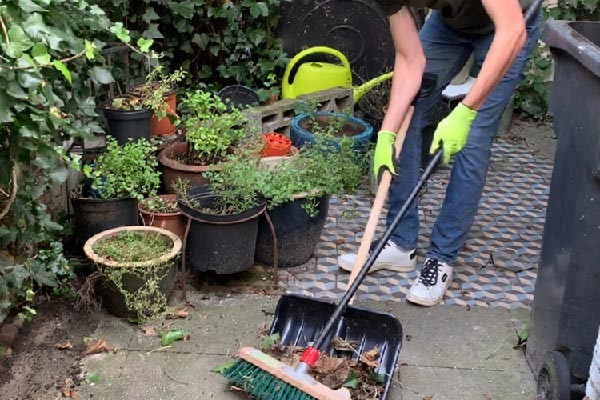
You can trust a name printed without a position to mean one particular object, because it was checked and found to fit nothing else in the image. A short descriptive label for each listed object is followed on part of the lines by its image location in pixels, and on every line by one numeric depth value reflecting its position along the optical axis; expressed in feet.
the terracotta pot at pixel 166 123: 13.54
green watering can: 16.72
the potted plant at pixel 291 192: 10.94
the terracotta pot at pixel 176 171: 11.95
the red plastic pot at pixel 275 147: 13.17
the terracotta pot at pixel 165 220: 11.28
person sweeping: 8.72
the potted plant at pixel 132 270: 9.56
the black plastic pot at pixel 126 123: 12.12
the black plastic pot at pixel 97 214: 10.72
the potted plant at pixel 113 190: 10.76
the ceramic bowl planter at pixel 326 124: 13.66
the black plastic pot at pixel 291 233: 11.08
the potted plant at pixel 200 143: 12.03
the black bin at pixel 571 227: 7.48
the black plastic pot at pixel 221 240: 10.30
